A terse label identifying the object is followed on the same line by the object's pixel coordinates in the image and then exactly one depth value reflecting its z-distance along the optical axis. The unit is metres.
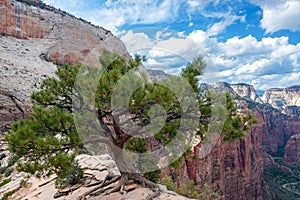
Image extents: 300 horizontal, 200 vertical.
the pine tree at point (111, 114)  5.96
